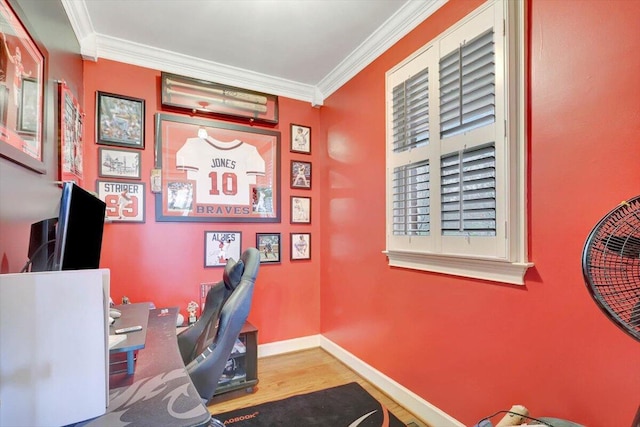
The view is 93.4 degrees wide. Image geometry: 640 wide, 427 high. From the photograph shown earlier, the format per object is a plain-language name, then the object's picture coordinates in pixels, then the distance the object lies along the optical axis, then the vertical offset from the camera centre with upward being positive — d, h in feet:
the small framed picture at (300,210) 10.12 +0.18
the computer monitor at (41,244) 4.37 -0.42
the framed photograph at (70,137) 5.66 +1.65
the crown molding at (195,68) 7.80 +4.25
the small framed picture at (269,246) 9.57 -0.98
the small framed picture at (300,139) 10.14 +2.60
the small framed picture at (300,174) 10.12 +1.39
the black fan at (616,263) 2.59 -0.44
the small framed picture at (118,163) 7.73 +1.38
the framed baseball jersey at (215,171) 8.44 +1.34
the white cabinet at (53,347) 2.21 -1.02
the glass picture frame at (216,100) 8.34 +3.42
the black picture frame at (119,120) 7.70 +2.50
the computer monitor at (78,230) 3.49 -0.19
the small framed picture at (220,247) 8.89 -0.94
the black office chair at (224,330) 4.49 -1.84
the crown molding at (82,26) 6.26 +4.30
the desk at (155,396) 2.64 -1.80
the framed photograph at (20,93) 3.57 +1.65
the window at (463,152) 4.70 +1.17
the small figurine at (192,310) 8.21 -2.64
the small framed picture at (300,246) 10.10 -1.03
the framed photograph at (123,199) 7.75 +0.44
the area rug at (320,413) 6.21 -4.29
